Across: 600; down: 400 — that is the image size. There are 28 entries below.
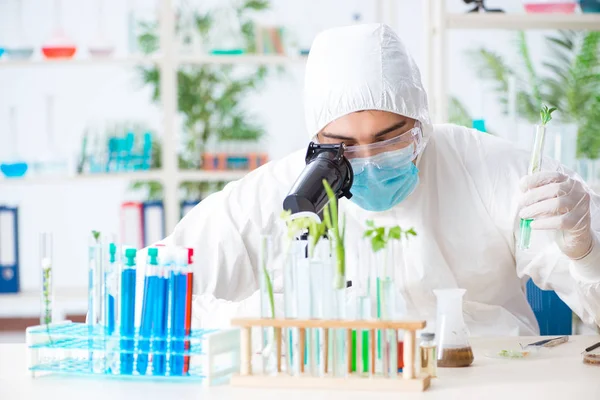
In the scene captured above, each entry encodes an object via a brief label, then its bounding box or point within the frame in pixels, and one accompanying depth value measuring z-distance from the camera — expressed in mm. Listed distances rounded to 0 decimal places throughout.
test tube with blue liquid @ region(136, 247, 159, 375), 1723
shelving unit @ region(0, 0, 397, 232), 3646
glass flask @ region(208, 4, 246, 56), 3757
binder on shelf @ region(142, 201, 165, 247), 3744
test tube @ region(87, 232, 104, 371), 1764
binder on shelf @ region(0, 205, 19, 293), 3690
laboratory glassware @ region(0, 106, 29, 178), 3735
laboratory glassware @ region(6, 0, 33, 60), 3756
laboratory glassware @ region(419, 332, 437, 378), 1689
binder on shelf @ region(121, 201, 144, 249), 3737
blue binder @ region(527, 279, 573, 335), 2251
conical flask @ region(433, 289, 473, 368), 1785
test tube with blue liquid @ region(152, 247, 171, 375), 1719
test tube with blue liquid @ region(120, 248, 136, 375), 1729
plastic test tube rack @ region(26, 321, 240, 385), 1701
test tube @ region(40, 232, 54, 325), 1777
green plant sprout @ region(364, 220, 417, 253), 1654
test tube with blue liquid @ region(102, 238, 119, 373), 1738
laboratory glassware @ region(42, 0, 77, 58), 3759
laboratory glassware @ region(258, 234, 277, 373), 1686
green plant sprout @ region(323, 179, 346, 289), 1659
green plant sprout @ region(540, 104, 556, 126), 1766
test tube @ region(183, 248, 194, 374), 1719
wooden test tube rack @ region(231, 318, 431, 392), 1644
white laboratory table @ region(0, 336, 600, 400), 1643
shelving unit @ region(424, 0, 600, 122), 2966
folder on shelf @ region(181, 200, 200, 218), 3776
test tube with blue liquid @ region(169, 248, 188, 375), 1715
